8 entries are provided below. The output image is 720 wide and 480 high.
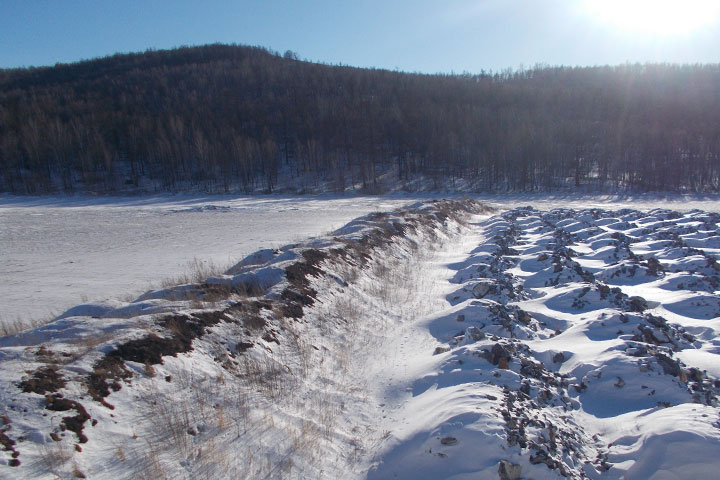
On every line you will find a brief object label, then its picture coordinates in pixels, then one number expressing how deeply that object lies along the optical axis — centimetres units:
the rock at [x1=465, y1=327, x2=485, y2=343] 684
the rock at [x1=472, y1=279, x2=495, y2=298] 960
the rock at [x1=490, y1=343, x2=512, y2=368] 595
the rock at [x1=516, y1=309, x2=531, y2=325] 791
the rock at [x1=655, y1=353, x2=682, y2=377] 538
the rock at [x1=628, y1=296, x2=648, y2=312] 812
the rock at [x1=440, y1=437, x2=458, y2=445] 418
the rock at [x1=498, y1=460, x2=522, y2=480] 373
